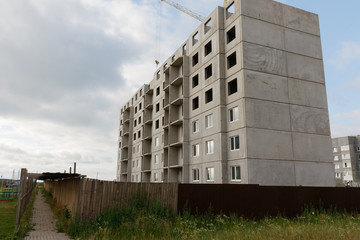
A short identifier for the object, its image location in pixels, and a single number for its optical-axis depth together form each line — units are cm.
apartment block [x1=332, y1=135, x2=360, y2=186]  8116
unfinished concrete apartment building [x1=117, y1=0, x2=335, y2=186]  2334
